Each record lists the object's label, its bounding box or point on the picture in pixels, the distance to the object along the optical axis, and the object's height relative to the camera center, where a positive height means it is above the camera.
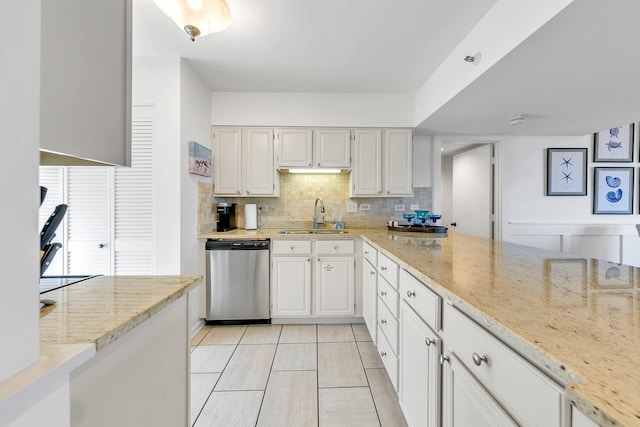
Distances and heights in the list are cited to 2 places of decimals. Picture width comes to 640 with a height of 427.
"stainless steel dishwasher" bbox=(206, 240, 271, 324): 2.89 -0.72
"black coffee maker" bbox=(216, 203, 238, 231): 3.21 -0.07
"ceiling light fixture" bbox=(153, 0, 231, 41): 1.58 +1.14
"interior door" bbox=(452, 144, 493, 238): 4.00 +0.32
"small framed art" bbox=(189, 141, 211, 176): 2.72 +0.52
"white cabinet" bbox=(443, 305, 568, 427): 0.57 -0.40
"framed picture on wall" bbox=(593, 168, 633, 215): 3.81 +0.28
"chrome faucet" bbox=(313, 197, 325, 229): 3.51 -0.05
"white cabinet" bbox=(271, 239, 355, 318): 2.94 -0.71
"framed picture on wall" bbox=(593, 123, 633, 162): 3.83 +0.92
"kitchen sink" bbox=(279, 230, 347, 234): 3.24 -0.24
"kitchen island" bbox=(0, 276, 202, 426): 0.43 -0.31
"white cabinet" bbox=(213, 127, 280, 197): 3.28 +0.58
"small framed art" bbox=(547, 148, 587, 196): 3.80 +0.55
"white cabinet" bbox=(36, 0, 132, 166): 0.54 +0.28
